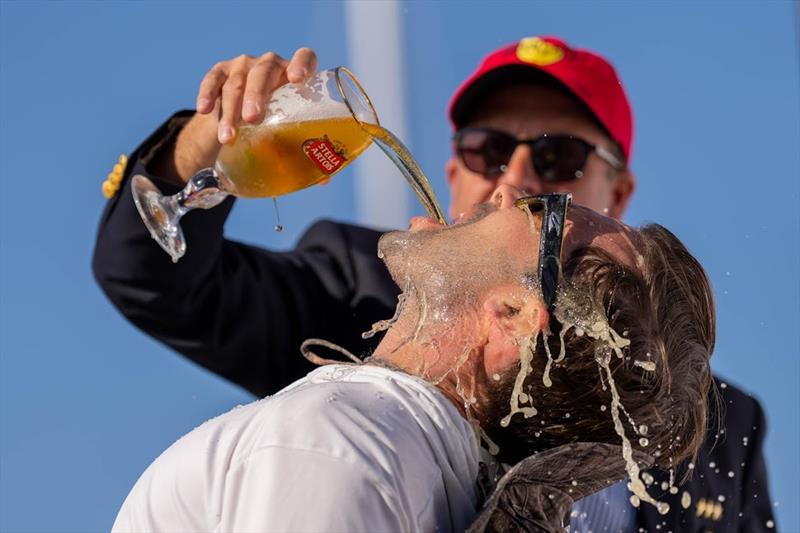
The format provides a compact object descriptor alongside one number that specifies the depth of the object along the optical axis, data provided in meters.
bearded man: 1.34
